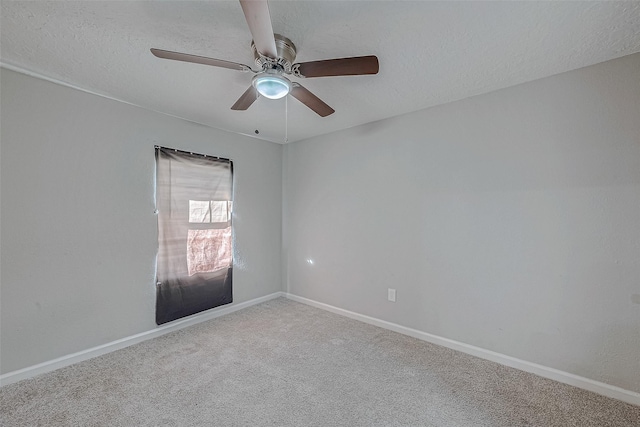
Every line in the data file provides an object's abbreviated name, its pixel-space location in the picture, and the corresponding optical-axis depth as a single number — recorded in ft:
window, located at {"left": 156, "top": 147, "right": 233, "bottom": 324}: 8.79
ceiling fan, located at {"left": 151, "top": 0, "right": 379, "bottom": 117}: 4.18
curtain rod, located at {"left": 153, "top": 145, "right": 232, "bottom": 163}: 8.75
